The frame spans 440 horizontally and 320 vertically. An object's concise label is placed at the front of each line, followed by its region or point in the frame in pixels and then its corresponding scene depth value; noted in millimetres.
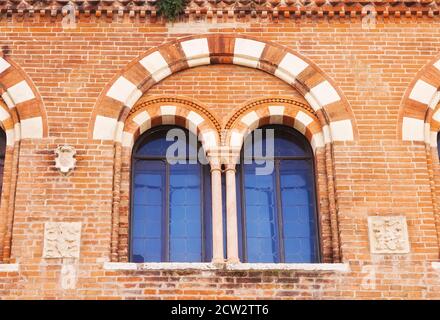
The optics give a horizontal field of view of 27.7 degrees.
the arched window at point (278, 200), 12664
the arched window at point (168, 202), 12609
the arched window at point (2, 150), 13057
